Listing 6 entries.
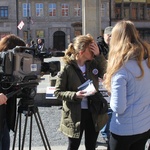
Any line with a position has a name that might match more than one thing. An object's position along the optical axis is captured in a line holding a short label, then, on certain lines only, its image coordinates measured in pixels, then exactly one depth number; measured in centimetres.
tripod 320
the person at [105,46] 476
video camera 282
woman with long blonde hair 262
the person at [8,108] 330
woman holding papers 345
